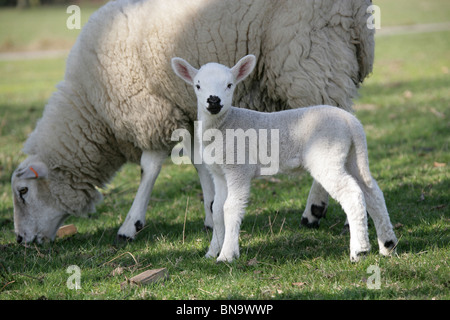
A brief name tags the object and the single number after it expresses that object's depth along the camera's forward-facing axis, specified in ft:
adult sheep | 15.64
